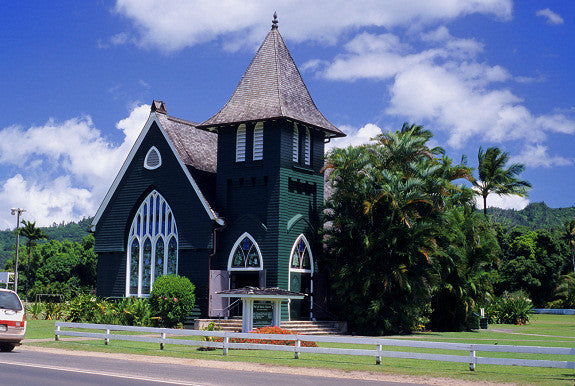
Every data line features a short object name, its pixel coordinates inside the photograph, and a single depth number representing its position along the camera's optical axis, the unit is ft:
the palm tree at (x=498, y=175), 197.98
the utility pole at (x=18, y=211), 177.35
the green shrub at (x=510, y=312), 158.92
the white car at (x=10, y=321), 69.15
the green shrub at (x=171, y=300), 103.96
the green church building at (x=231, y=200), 106.32
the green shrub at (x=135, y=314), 101.81
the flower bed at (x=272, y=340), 76.59
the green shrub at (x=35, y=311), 136.07
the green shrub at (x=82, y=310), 111.24
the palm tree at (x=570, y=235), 276.41
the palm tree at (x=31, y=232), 255.91
